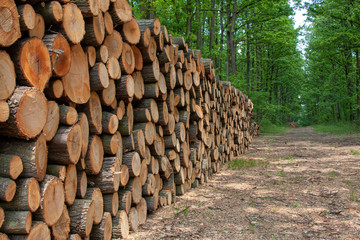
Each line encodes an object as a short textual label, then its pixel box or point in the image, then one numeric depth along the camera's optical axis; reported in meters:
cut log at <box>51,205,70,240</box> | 2.23
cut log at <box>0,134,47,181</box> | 1.93
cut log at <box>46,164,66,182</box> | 2.26
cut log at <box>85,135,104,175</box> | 2.72
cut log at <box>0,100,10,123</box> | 1.69
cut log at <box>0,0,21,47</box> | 1.72
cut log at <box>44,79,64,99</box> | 2.24
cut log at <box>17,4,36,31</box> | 1.89
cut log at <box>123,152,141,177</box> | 3.36
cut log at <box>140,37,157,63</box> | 3.77
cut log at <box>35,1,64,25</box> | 2.16
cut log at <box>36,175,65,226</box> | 2.06
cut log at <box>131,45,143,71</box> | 3.63
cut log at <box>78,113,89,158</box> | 2.55
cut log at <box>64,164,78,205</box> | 2.38
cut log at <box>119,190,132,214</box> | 3.25
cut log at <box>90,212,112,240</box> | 2.82
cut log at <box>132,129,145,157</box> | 3.56
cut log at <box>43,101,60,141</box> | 2.12
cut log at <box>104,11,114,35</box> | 2.89
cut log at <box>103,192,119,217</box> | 3.01
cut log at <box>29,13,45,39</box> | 2.04
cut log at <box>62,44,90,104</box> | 2.42
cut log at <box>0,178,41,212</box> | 1.90
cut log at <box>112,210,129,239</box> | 3.07
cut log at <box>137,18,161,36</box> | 3.84
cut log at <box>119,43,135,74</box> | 3.25
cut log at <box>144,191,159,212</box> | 3.92
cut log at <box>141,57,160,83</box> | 3.88
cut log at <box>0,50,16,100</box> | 1.72
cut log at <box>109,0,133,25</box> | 3.04
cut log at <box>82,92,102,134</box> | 2.72
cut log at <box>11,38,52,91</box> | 1.86
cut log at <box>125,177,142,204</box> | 3.44
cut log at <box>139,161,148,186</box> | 3.69
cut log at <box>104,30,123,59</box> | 3.05
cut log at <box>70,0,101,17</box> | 2.52
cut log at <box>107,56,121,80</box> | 2.98
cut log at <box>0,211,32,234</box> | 1.84
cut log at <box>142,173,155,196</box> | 3.80
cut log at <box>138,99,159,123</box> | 3.89
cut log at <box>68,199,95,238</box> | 2.48
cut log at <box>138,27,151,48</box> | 3.64
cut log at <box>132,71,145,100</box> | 3.64
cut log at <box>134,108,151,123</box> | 3.77
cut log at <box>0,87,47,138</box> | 1.78
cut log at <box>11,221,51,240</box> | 1.89
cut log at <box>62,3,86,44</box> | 2.29
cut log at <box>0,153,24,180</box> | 1.83
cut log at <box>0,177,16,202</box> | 1.79
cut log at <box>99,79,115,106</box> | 2.93
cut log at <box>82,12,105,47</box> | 2.65
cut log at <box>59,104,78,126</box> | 2.31
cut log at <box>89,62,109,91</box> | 2.74
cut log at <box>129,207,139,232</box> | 3.35
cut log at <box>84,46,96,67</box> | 2.69
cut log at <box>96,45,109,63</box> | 2.84
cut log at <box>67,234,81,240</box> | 2.41
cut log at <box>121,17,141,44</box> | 3.33
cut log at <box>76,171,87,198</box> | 2.60
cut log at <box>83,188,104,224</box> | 2.71
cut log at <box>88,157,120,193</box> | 2.93
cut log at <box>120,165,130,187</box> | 3.20
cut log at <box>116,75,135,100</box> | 3.25
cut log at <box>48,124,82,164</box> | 2.24
